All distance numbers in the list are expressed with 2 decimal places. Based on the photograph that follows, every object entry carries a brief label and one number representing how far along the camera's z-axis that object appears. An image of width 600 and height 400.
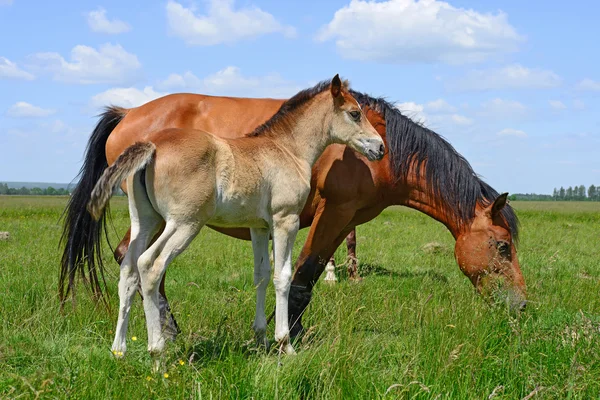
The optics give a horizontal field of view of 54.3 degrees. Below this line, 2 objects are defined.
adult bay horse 5.80
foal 3.89
